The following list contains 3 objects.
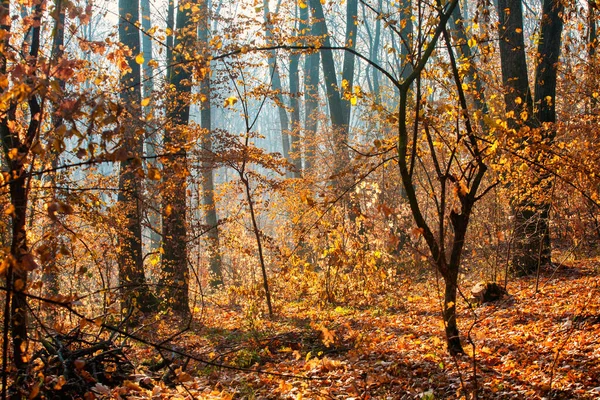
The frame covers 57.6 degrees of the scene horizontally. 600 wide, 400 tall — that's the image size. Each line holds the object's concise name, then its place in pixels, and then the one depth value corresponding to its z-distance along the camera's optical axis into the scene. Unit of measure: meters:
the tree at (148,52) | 10.67
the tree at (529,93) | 8.82
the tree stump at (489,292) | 8.13
